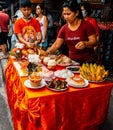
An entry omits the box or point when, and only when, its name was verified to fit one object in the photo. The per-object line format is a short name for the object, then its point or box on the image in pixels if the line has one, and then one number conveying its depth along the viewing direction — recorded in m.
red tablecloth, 2.15
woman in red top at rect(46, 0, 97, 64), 2.92
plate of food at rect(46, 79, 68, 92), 2.20
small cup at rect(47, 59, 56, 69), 2.84
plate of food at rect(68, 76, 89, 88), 2.30
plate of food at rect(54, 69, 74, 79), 2.57
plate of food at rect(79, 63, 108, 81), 2.46
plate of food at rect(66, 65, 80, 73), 2.76
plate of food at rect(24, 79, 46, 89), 2.23
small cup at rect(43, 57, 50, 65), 3.01
